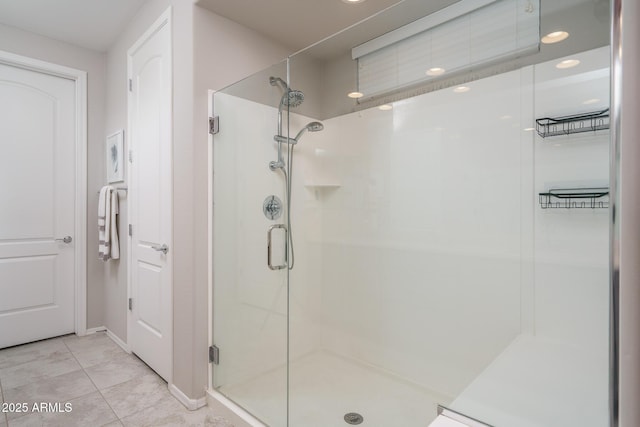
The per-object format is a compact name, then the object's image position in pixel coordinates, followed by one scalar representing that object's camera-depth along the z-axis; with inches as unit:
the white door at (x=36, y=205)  110.8
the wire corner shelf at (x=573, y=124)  55.2
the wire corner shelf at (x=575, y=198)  55.0
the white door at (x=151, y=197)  86.7
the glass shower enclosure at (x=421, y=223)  57.6
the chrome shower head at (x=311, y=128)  84.1
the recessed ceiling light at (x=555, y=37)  57.9
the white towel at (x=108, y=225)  114.7
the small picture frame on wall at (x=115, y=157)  113.7
